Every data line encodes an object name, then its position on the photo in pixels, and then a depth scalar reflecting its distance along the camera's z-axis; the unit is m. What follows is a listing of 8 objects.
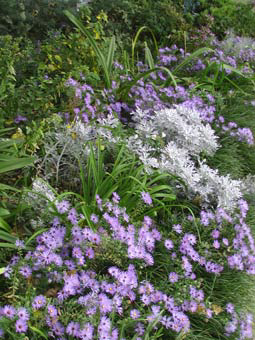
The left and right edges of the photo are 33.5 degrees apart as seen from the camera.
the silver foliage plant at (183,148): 2.77
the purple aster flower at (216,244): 2.40
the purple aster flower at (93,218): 2.23
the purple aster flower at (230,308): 2.25
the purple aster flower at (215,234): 2.46
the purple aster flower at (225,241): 2.41
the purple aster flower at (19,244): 2.00
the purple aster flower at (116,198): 2.32
